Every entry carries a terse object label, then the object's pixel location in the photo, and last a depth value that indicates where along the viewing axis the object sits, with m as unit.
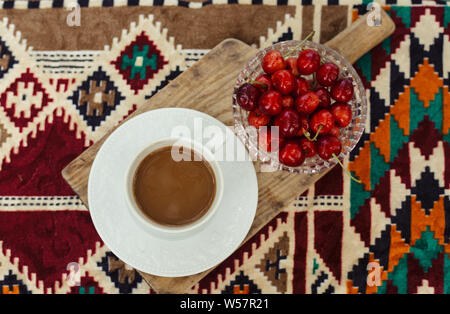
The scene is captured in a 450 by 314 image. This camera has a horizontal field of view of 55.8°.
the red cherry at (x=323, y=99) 0.80
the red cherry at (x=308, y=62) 0.81
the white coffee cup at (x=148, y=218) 0.83
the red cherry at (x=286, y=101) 0.80
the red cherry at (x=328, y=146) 0.79
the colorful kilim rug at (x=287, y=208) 1.12
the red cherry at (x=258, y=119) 0.81
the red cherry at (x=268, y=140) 0.81
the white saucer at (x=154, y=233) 0.86
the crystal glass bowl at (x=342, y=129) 0.84
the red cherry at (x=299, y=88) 0.82
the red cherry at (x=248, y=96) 0.79
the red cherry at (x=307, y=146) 0.81
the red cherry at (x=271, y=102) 0.78
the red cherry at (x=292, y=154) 0.79
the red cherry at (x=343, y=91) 0.80
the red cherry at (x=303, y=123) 0.80
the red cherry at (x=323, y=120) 0.79
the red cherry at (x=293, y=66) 0.83
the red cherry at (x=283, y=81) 0.79
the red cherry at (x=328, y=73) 0.81
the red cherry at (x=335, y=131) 0.81
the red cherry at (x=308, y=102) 0.78
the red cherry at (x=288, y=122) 0.78
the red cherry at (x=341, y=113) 0.80
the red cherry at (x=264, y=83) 0.81
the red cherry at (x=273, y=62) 0.82
